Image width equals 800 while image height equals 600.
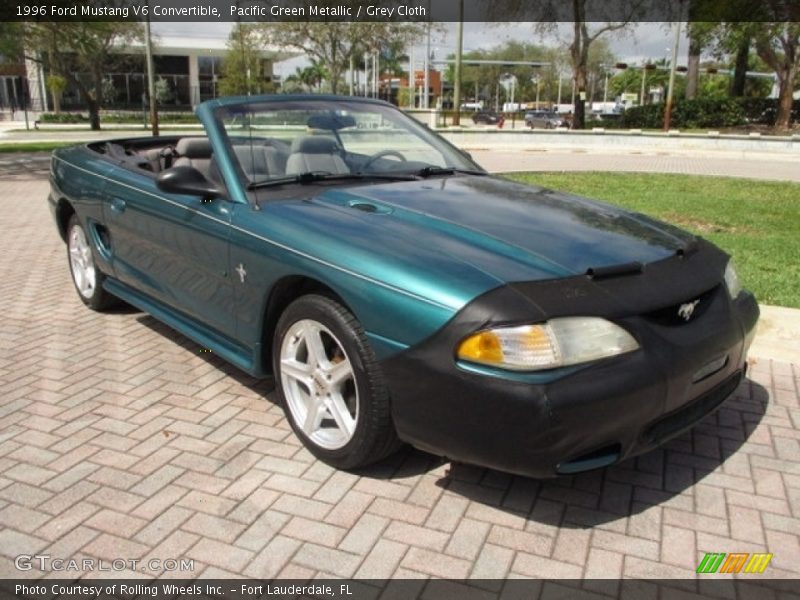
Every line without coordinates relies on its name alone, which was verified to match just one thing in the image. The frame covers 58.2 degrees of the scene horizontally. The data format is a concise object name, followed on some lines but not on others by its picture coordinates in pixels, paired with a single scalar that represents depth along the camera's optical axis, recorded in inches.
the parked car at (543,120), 1864.1
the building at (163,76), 2023.9
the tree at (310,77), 2794.0
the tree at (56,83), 1664.6
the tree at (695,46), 1218.0
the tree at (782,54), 1117.0
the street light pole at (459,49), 1168.3
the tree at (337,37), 1555.1
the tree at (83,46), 1075.9
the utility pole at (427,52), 1689.6
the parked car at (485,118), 2006.4
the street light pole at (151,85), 1006.8
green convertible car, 94.5
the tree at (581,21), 1306.6
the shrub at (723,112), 1305.4
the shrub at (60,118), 1646.2
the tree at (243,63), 1716.9
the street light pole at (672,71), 1217.4
